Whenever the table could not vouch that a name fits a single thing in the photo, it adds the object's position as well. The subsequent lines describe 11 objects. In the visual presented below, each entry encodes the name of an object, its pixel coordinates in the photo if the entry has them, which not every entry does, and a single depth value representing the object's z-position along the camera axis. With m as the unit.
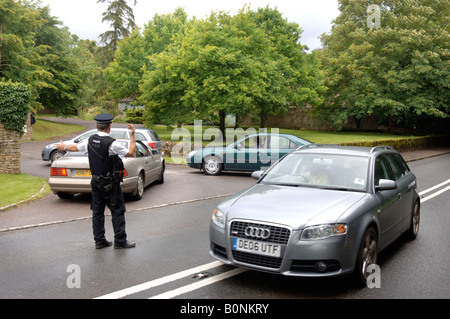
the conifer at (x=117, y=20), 56.44
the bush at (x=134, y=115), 53.58
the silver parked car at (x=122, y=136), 16.25
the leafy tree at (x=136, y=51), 40.28
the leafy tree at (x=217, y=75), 26.12
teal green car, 14.84
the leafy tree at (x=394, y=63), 34.22
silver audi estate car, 4.52
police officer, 6.11
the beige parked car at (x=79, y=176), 9.58
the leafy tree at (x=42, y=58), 31.05
